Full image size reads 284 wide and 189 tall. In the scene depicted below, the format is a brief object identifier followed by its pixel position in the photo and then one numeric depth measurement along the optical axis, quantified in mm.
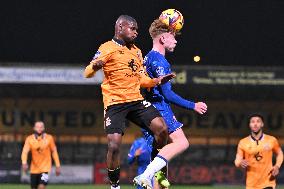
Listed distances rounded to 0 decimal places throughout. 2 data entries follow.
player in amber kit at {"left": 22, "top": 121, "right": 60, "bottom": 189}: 22203
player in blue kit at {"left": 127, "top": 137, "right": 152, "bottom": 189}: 19391
